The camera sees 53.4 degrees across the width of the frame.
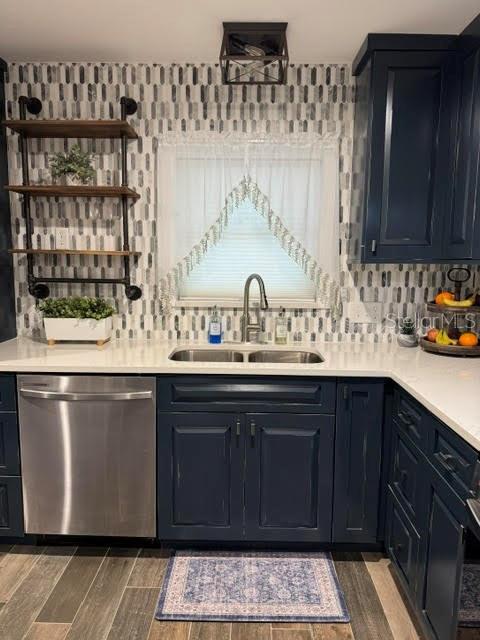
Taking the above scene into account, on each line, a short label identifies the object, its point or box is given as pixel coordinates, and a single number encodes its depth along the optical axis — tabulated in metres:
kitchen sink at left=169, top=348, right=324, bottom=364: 2.64
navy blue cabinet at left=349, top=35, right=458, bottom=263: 2.30
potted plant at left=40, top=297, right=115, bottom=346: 2.59
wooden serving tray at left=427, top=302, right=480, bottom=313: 2.42
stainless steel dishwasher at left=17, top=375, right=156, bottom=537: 2.21
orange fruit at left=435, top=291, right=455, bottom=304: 2.55
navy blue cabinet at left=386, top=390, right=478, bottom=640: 1.46
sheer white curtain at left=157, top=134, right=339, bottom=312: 2.69
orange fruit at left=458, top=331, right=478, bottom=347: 2.42
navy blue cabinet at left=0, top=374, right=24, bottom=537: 2.23
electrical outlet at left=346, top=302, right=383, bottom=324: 2.80
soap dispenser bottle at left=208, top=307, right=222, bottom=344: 2.73
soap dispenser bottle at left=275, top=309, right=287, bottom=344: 2.76
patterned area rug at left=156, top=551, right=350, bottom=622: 1.92
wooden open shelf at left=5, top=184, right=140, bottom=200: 2.52
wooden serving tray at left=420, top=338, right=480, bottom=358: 2.39
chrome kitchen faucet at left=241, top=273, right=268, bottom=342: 2.62
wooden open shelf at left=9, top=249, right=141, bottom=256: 2.55
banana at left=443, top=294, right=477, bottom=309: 2.45
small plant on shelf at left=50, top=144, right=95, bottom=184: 2.56
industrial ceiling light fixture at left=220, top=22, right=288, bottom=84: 2.18
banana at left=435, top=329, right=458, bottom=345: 2.50
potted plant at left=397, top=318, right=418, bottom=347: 2.68
